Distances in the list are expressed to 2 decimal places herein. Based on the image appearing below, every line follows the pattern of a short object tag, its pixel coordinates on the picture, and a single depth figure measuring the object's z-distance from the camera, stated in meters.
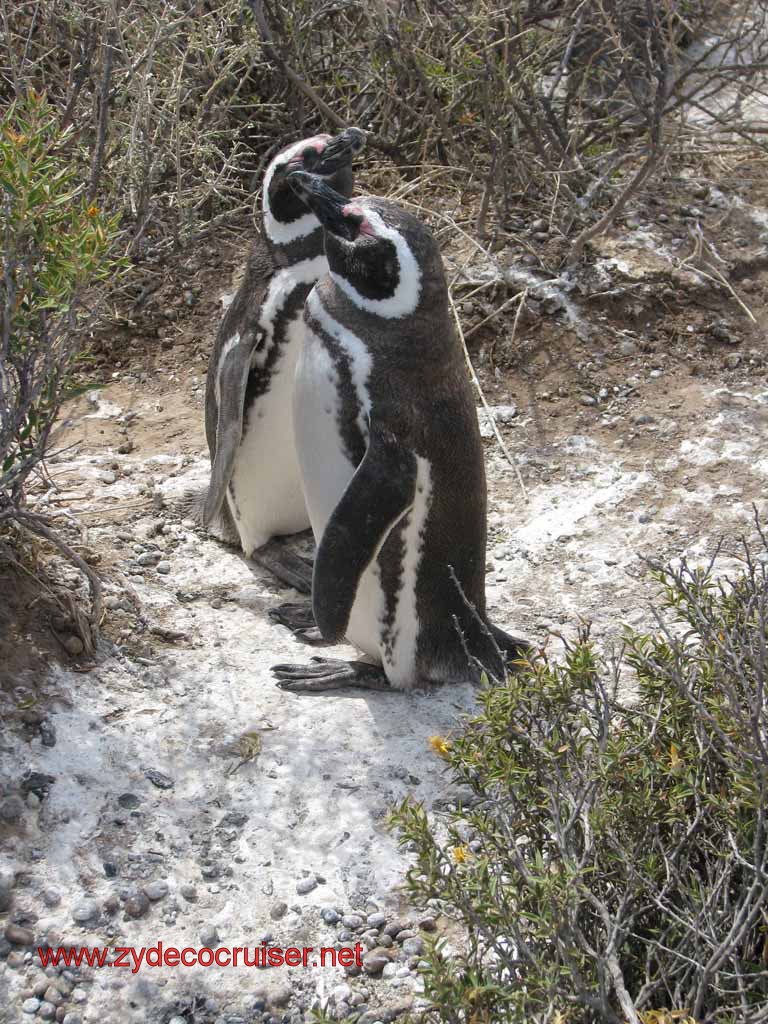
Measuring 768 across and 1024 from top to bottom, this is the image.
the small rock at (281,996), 4.21
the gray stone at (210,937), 4.40
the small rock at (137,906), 4.48
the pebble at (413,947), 4.40
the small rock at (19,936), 4.28
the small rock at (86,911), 4.42
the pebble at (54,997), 4.11
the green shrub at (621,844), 3.43
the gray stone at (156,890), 4.57
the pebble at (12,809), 4.75
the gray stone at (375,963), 4.34
